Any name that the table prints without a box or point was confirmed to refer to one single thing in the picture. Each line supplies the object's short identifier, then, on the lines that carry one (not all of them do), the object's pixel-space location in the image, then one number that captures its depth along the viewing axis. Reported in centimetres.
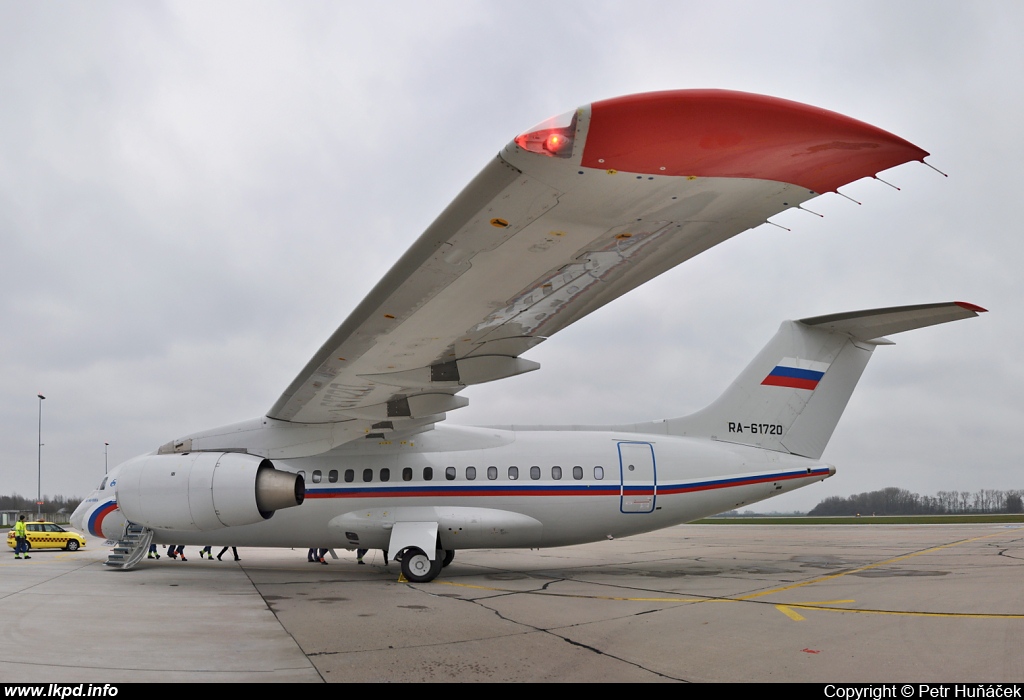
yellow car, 2392
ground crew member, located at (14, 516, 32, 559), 1925
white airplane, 418
